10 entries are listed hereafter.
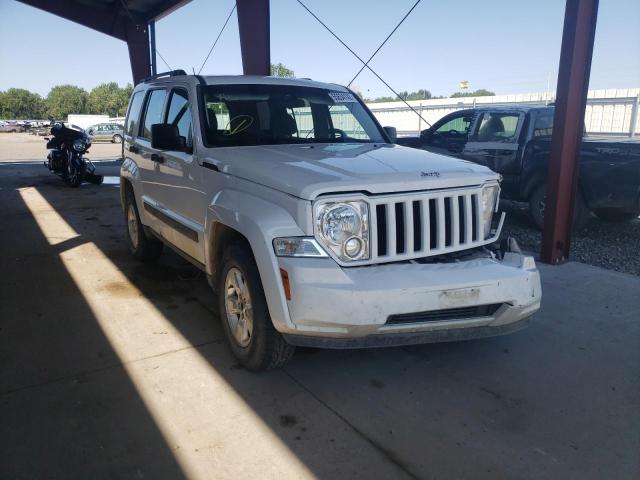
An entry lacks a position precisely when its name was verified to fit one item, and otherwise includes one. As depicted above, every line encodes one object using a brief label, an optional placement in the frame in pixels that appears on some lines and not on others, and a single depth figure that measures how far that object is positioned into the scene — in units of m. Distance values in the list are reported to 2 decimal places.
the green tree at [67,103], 117.12
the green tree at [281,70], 71.29
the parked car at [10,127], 69.69
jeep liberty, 2.92
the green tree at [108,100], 105.06
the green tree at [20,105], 121.12
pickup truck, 6.85
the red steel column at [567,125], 5.60
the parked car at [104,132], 42.19
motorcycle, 12.88
